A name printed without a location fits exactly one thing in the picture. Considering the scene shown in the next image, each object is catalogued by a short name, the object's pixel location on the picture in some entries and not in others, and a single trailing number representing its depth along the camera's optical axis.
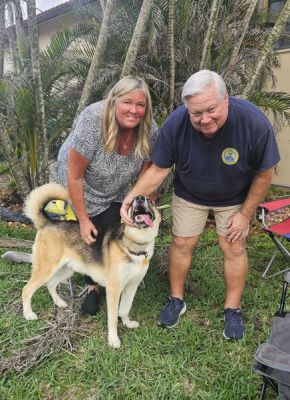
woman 2.84
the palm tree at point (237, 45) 5.51
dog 2.91
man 2.62
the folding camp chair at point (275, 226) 4.01
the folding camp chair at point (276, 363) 1.81
